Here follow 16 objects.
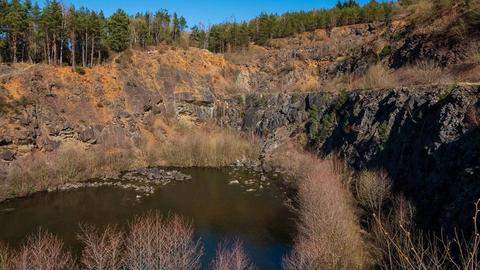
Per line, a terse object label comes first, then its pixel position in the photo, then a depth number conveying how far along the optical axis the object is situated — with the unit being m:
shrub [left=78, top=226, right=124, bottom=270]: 20.36
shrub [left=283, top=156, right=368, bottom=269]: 21.72
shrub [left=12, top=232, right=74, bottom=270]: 18.80
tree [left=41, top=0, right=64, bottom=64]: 63.90
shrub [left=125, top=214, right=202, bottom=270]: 20.77
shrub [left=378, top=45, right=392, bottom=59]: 67.19
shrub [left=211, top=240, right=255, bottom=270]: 20.39
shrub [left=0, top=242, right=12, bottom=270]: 19.05
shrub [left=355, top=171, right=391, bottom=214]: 30.57
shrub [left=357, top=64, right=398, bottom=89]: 51.62
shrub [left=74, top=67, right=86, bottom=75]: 65.81
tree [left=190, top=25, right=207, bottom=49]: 100.75
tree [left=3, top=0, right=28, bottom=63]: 60.91
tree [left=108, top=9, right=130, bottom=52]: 76.50
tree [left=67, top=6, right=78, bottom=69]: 67.25
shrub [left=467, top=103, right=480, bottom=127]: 25.50
